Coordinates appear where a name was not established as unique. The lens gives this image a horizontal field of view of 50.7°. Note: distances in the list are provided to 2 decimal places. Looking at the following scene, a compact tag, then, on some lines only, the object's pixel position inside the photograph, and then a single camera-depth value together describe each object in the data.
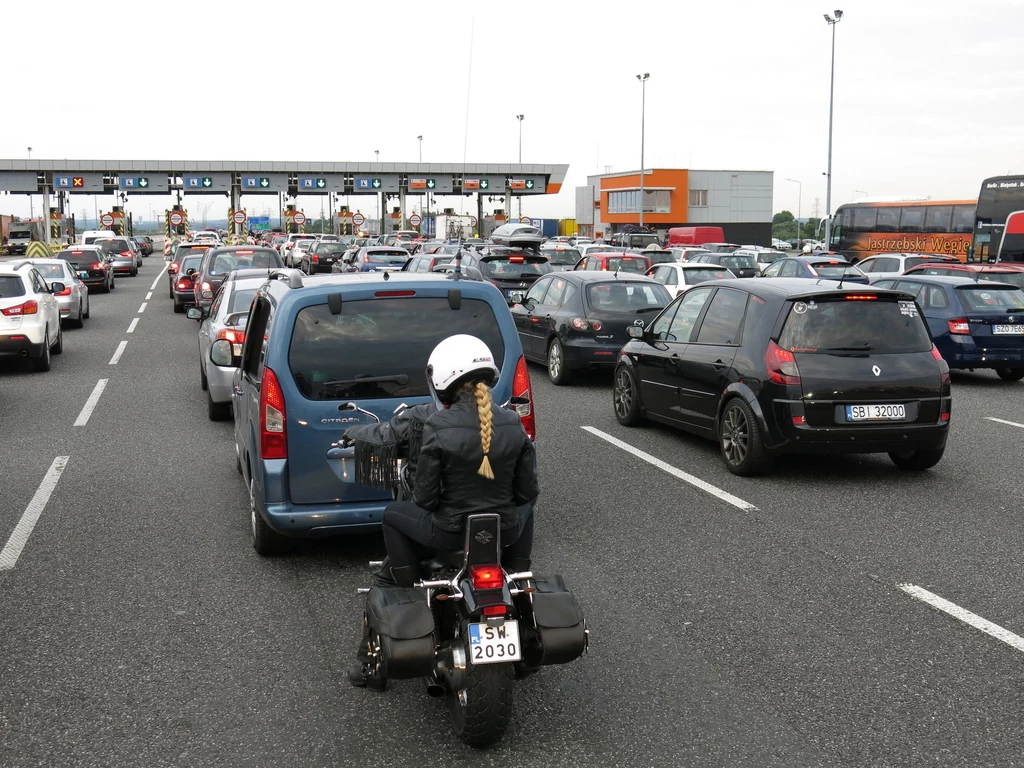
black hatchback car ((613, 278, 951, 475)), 8.34
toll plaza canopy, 80.19
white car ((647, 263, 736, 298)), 23.00
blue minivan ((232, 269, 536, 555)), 5.96
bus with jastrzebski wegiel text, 43.69
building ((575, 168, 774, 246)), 101.62
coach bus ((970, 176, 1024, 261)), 35.75
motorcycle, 3.83
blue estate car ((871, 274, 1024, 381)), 15.03
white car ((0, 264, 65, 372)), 15.52
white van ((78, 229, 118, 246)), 53.26
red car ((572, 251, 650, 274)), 23.81
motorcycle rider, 3.93
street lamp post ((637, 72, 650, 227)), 76.56
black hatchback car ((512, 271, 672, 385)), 14.34
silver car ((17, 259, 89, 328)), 22.98
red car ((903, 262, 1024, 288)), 19.09
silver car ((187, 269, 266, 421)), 11.22
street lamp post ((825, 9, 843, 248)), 50.72
